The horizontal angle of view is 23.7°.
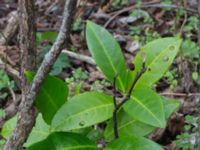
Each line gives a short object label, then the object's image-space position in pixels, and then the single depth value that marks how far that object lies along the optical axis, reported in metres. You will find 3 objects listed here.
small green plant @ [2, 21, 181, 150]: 1.53
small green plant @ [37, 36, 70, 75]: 2.83
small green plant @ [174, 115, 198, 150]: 1.93
